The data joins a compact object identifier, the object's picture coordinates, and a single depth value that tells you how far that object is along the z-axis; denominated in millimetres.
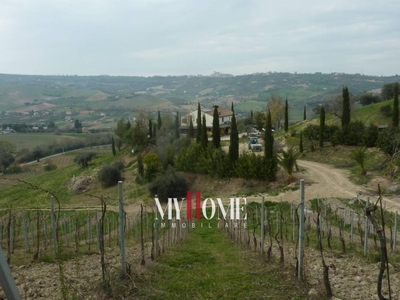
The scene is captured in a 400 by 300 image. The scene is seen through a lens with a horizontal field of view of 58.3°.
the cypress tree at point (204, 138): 28828
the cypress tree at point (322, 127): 31853
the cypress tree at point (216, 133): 28344
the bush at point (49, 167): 56375
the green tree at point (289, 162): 23578
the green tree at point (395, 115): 27600
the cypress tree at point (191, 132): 41766
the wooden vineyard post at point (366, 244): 8094
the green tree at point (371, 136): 28344
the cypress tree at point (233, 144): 25453
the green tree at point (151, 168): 30839
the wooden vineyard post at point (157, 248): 7931
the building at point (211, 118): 55241
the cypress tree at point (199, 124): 34925
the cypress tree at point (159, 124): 48656
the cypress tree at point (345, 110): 29359
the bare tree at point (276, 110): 55500
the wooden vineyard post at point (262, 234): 7743
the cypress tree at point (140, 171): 31873
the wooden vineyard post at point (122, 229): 5379
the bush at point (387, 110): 36812
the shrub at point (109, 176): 33188
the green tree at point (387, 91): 49812
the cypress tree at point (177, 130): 42375
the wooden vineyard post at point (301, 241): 5313
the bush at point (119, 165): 35497
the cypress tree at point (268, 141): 24278
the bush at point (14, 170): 51212
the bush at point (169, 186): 25453
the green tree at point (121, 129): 53206
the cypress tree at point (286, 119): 44031
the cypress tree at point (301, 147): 33191
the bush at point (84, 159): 45750
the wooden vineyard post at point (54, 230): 7552
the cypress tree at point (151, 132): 44881
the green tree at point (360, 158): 23312
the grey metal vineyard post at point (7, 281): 2185
